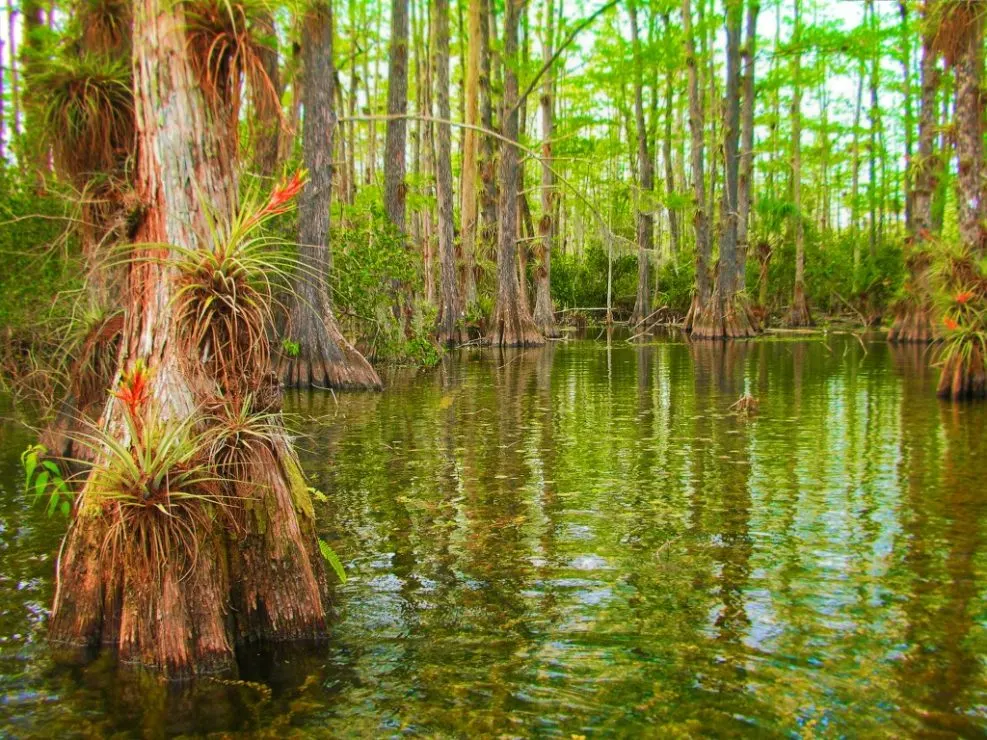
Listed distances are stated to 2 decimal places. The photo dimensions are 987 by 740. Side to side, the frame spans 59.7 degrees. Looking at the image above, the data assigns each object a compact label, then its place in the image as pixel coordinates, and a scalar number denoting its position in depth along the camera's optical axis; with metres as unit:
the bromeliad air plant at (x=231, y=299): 3.68
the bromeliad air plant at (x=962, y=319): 11.16
